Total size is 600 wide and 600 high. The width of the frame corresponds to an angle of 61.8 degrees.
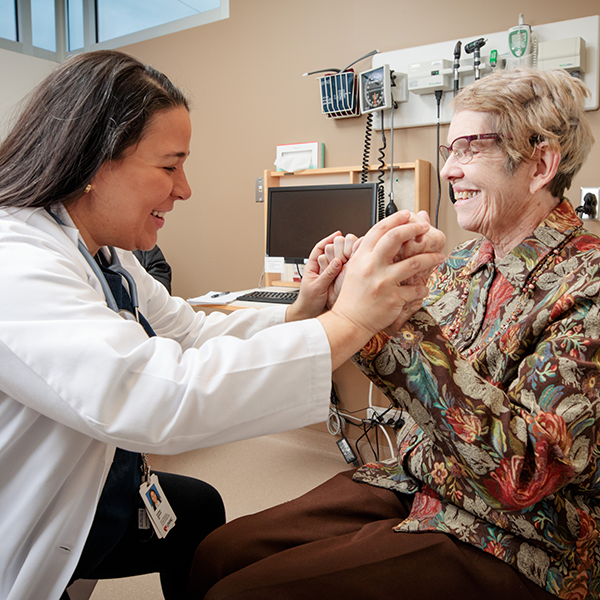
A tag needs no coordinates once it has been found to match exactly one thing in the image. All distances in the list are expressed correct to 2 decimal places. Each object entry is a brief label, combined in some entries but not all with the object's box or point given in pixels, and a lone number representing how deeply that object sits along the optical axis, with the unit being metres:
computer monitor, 2.40
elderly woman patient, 0.82
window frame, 3.45
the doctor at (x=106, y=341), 0.64
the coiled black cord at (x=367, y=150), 2.52
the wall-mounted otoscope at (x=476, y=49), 2.08
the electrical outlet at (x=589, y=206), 2.06
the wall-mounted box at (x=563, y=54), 1.96
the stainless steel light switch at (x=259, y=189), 2.95
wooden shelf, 2.37
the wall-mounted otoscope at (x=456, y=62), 2.14
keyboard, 2.36
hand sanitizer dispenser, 2.02
